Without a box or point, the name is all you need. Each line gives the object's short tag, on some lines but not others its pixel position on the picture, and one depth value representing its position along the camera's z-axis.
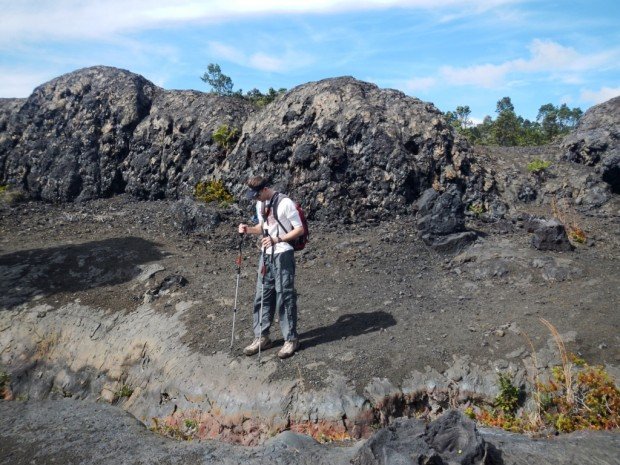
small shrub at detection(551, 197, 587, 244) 11.12
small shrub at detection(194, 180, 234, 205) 15.44
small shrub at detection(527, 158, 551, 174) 15.09
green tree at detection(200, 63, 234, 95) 35.88
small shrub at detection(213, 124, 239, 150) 16.66
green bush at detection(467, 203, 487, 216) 13.43
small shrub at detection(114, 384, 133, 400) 8.35
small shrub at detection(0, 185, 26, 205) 17.91
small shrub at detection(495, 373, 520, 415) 6.70
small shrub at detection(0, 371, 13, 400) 9.21
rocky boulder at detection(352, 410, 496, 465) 5.04
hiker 7.20
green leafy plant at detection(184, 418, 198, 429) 7.08
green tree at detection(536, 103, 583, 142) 34.72
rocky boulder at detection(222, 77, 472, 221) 13.84
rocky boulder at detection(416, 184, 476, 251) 11.11
